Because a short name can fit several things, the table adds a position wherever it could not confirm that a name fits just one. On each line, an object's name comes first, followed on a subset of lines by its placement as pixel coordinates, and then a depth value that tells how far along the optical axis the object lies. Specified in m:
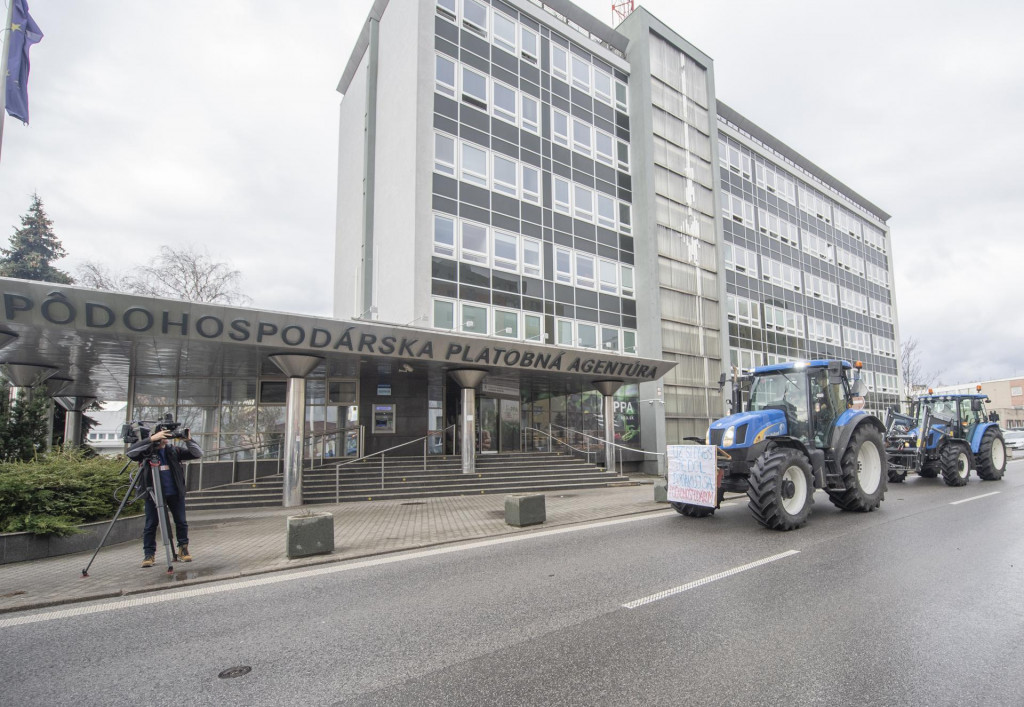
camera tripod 7.12
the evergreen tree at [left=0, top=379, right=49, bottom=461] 12.94
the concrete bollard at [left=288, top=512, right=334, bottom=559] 7.92
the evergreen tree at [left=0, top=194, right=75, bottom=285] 36.84
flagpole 9.66
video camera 7.22
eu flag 10.20
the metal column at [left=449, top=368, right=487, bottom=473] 17.58
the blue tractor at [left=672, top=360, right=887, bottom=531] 8.64
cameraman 7.14
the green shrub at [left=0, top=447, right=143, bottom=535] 8.02
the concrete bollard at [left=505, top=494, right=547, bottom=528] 10.16
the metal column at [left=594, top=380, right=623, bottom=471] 21.29
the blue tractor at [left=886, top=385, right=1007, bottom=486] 15.05
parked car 32.62
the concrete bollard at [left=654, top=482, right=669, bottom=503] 12.78
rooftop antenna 34.88
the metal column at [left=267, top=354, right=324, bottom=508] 14.71
